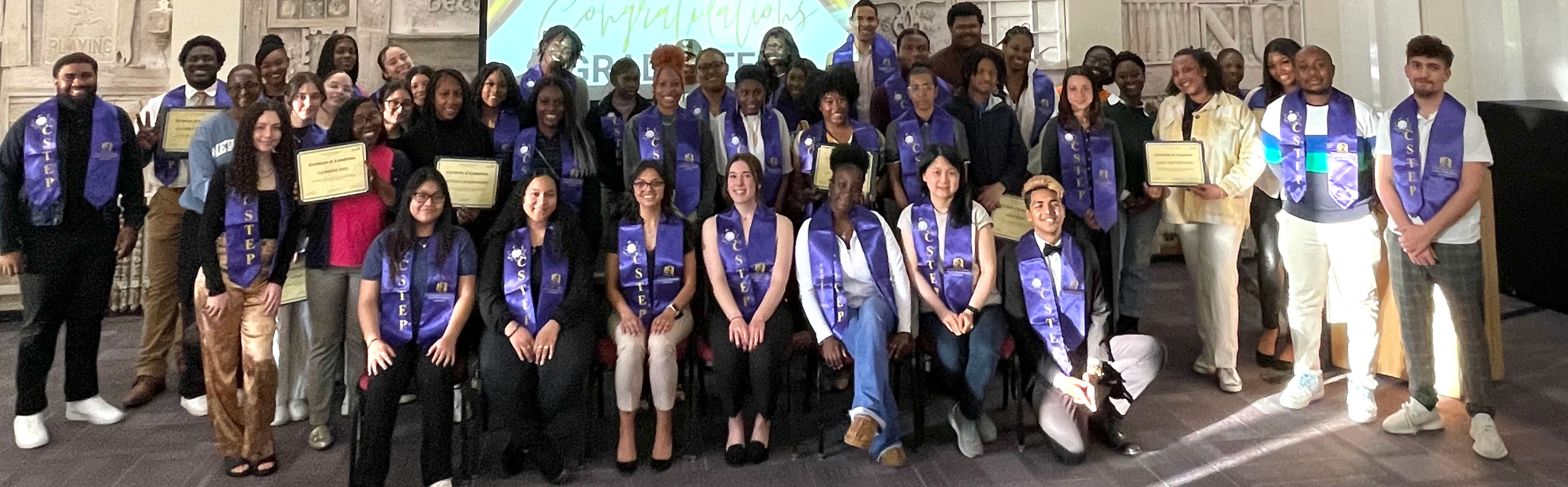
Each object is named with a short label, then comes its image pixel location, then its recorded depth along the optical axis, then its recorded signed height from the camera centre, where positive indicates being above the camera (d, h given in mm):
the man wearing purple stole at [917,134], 3984 +547
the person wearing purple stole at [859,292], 3328 -104
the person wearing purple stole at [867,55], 4797 +1091
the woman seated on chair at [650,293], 3312 -89
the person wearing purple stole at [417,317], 3031 -142
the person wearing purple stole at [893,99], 4363 +778
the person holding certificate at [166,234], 4090 +201
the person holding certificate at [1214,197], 4156 +262
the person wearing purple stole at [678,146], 4000 +520
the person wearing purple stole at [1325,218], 3760 +144
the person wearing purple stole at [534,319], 3211 -166
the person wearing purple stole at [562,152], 3803 +486
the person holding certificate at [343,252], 3436 +86
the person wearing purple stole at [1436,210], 3318 +147
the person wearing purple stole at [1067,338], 3285 -284
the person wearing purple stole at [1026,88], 4512 +843
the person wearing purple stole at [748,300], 3354 -124
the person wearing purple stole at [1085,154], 3930 +441
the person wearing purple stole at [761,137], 4117 +570
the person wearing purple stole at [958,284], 3404 -82
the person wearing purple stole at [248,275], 3121 +7
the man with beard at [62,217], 3598 +250
